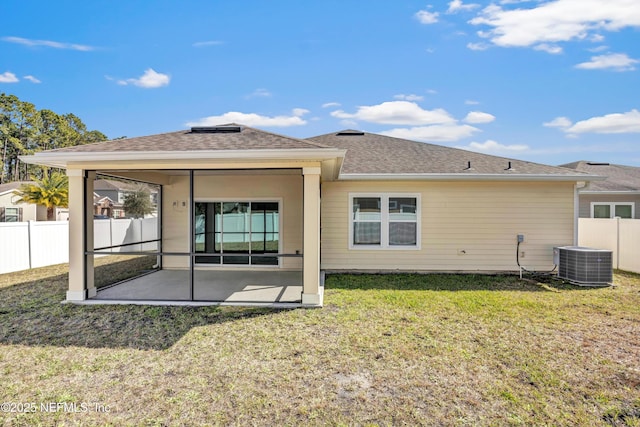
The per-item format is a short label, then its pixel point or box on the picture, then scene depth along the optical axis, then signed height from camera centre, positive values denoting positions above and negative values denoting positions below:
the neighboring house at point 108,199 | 28.94 +1.10
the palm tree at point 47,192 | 19.25 +1.12
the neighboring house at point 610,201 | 13.71 +0.52
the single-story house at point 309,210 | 6.07 +0.06
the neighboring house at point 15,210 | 22.56 +0.08
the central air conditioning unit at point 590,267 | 7.75 -1.25
